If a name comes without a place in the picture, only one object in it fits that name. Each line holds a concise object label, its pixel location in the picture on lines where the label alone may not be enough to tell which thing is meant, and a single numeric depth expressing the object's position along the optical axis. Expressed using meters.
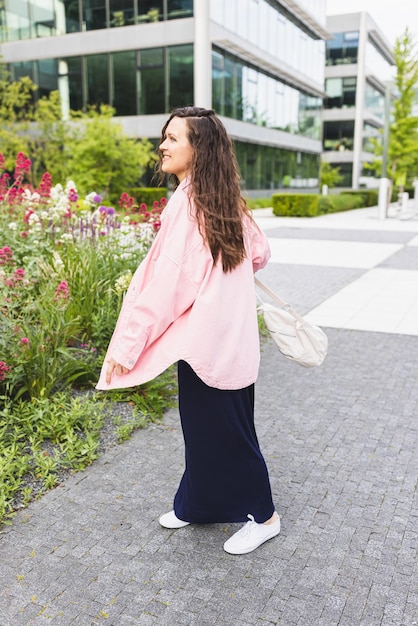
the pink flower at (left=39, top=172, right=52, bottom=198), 6.31
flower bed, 3.71
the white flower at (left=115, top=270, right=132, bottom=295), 4.56
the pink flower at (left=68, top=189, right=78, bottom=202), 6.11
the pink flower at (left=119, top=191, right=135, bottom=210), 6.37
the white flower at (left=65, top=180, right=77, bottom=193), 6.46
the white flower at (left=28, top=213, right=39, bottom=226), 5.73
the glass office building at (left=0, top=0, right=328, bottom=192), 26.16
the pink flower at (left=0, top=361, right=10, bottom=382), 3.79
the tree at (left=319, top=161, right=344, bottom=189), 50.09
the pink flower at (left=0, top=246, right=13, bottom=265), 4.22
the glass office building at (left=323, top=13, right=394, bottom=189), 51.69
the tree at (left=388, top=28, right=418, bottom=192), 27.98
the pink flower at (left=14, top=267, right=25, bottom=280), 4.10
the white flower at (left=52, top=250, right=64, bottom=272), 4.97
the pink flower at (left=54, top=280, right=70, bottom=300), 4.12
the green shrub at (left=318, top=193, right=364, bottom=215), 29.30
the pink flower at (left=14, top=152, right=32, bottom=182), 5.92
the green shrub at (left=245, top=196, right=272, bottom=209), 31.29
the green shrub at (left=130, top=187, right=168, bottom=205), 24.58
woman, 2.49
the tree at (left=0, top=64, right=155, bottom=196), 23.64
